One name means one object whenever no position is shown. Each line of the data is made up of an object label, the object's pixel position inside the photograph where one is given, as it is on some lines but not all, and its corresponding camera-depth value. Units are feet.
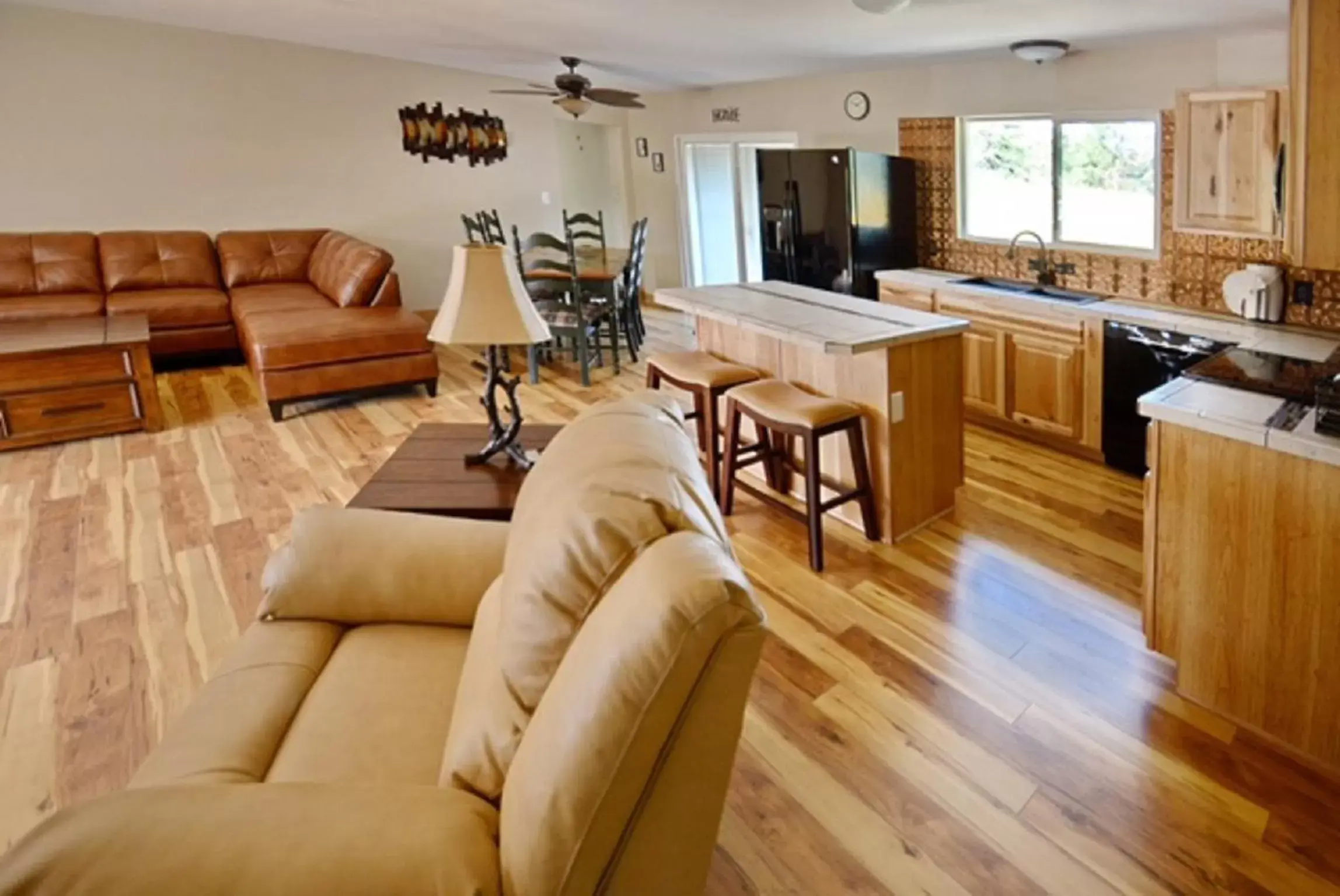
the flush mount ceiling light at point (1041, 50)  14.42
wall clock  19.99
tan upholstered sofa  3.78
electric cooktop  8.16
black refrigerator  17.53
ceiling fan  19.94
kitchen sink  14.99
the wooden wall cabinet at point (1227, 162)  12.03
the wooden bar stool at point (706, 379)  12.75
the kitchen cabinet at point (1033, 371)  14.25
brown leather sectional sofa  18.52
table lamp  8.80
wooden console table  16.60
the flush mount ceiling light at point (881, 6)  10.85
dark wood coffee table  8.63
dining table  20.76
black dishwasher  12.88
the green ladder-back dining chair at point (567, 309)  20.52
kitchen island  11.43
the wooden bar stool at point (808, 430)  11.03
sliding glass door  26.53
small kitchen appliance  12.68
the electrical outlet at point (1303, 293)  12.53
